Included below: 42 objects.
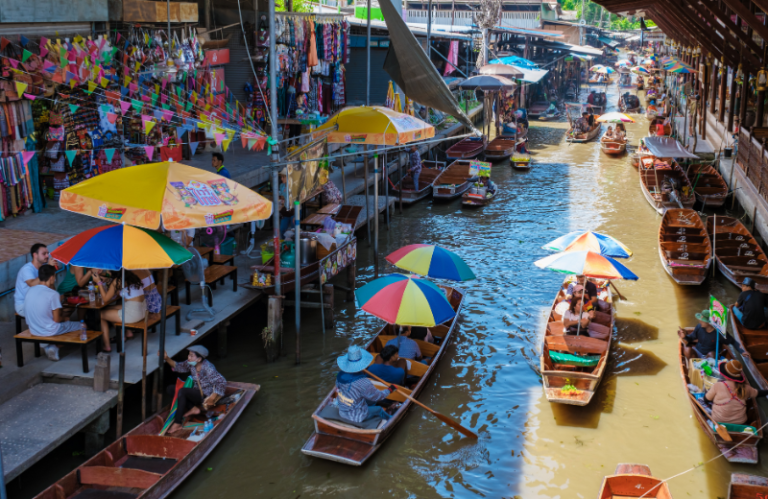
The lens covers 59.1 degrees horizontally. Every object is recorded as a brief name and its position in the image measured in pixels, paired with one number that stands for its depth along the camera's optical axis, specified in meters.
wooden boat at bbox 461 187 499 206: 22.00
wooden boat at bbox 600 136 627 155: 30.47
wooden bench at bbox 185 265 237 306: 11.39
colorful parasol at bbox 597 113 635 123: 31.31
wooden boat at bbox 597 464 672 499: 7.48
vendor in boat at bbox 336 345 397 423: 8.52
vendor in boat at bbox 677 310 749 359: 10.57
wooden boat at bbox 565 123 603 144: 33.72
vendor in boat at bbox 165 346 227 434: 8.86
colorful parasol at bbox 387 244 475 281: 11.67
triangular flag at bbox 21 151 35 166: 9.85
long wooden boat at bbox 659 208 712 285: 14.47
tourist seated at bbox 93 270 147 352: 9.35
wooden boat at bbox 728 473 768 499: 6.95
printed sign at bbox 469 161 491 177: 23.56
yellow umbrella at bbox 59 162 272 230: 8.09
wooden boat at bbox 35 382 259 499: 7.51
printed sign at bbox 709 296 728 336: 10.02
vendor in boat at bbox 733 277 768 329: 11.21
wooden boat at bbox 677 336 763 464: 8.73
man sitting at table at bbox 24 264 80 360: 8.75
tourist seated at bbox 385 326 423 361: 10.77
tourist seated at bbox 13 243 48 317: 9.10
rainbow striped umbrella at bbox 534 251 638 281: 11.38
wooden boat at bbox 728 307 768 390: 10.06
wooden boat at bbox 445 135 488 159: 27.84
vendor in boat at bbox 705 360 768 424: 8.85
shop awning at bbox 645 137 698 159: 21.80
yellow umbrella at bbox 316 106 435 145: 14.42
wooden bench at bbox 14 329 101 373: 8.95
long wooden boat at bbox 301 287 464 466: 8.54
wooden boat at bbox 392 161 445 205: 22.45
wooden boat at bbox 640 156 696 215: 20.59
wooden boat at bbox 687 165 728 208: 20.55
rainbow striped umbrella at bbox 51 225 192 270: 7.96
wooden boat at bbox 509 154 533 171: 27.64
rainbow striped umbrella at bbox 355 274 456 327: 9.86
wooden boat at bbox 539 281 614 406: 9.83
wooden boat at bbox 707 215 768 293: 14.14
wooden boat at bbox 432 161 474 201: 22.53
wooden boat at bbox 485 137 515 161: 29.33
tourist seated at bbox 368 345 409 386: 9.60
